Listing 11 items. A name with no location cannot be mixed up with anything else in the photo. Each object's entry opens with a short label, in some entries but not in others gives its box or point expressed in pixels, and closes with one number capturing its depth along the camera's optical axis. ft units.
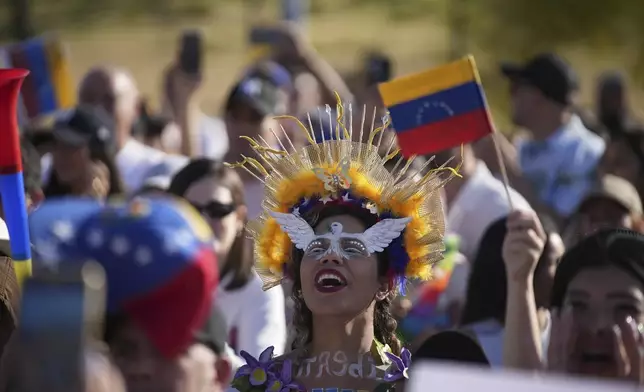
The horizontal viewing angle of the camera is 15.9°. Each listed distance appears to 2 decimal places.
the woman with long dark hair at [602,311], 23.10
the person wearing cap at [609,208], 33.47
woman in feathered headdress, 22.07
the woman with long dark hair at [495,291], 27.38
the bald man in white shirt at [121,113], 43.28
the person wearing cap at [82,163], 35.63
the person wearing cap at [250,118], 36.51
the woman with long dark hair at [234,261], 29.13
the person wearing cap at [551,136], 44.14
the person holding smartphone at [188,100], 50.00
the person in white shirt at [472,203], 36.21
